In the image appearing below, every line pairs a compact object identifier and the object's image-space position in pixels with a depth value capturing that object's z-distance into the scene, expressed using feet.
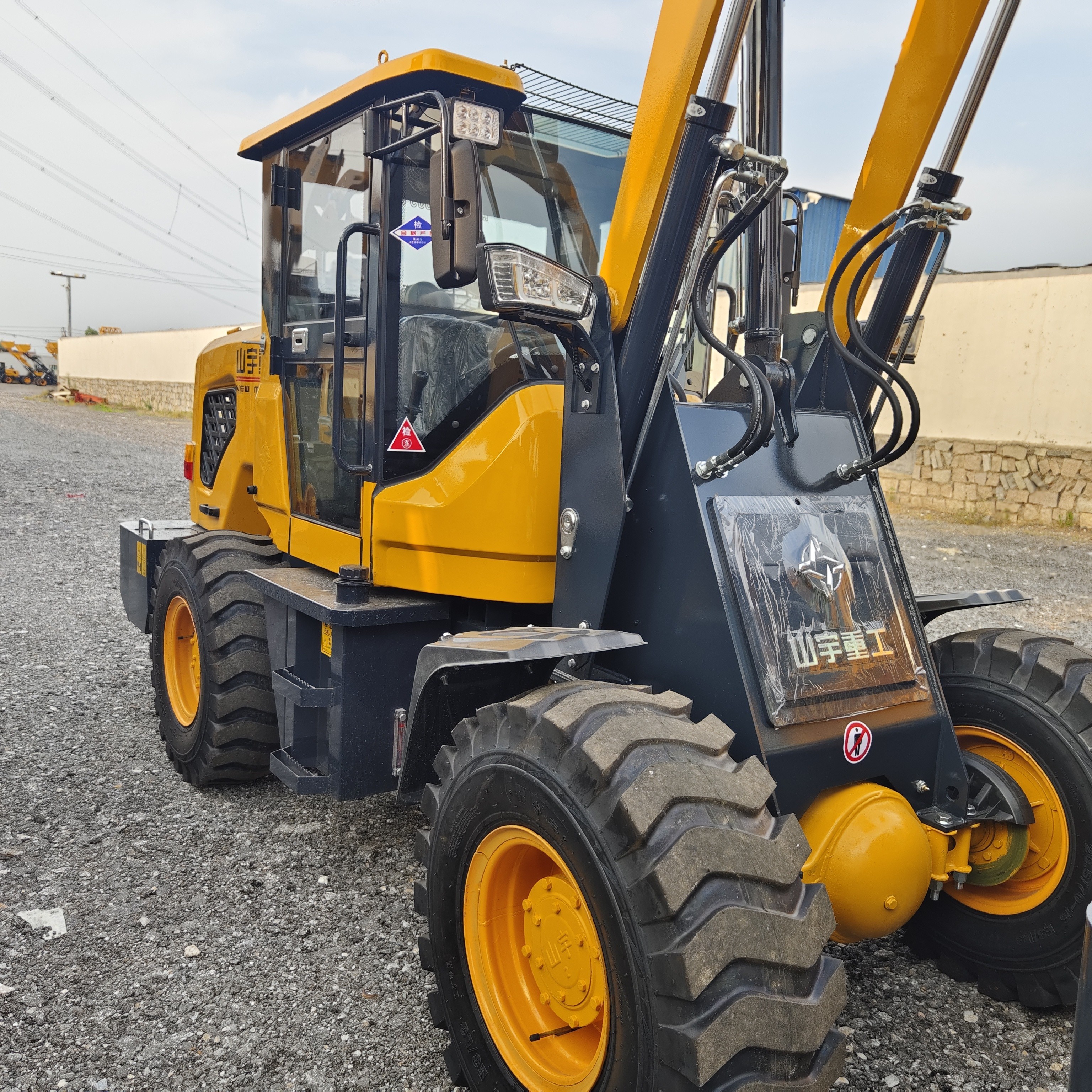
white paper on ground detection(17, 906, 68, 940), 10.20
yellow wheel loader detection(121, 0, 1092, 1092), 6.57
